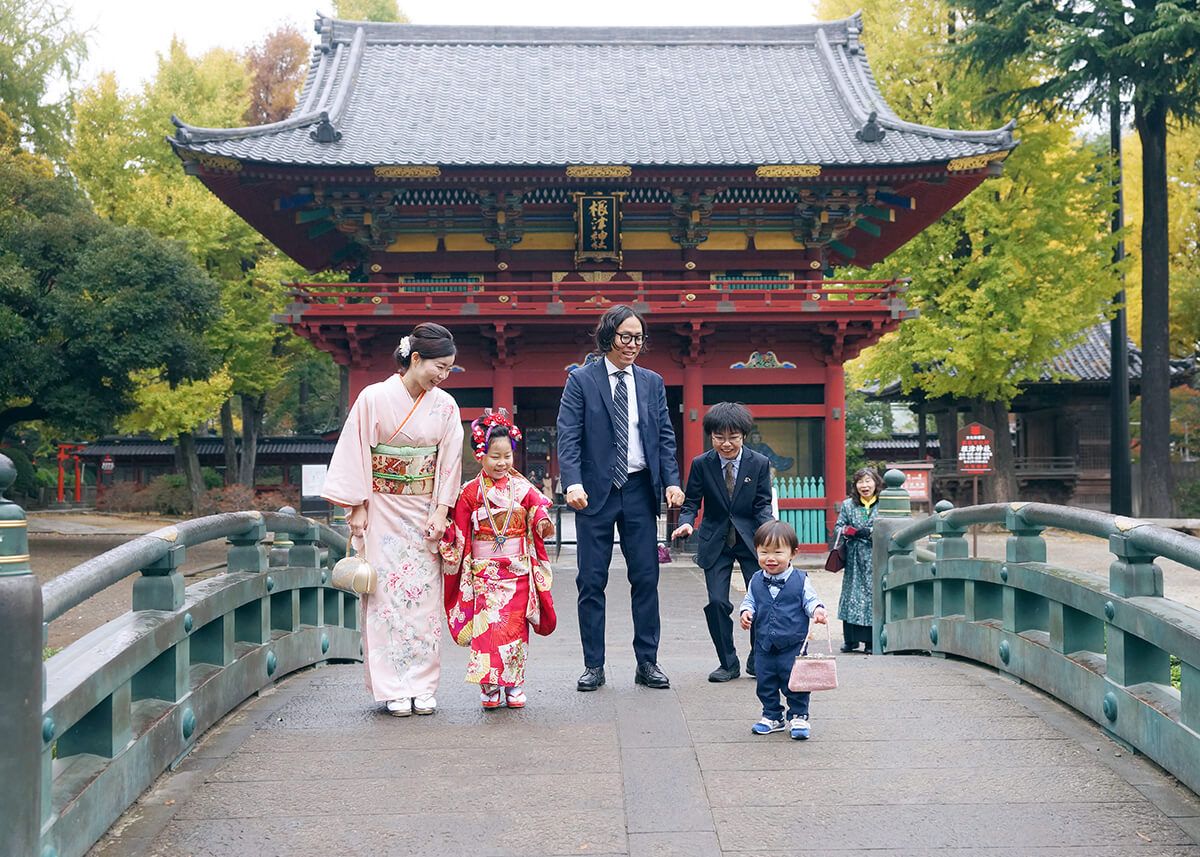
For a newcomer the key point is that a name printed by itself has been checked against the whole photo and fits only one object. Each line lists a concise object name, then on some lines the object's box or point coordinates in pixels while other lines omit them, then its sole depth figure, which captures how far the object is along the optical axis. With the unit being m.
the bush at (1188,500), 23.23
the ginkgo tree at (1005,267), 21.47
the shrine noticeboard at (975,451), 15.95
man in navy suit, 5.43
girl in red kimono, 5.11
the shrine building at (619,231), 17.56
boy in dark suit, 5.55
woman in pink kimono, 5.09
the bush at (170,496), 28.88
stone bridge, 3.35
